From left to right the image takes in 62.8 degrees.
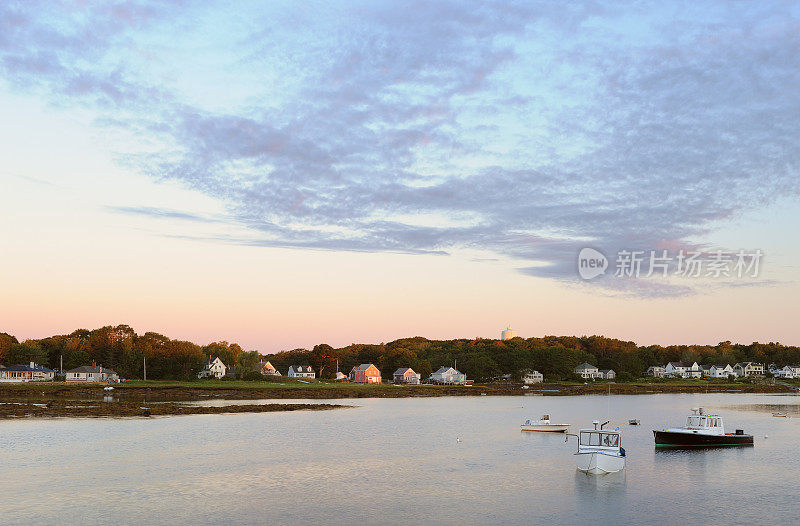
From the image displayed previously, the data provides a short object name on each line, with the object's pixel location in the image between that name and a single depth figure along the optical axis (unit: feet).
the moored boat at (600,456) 145.79
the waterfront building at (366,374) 593.42
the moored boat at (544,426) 232.53
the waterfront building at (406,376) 597.11
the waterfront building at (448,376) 609.42
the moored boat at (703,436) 192.95
